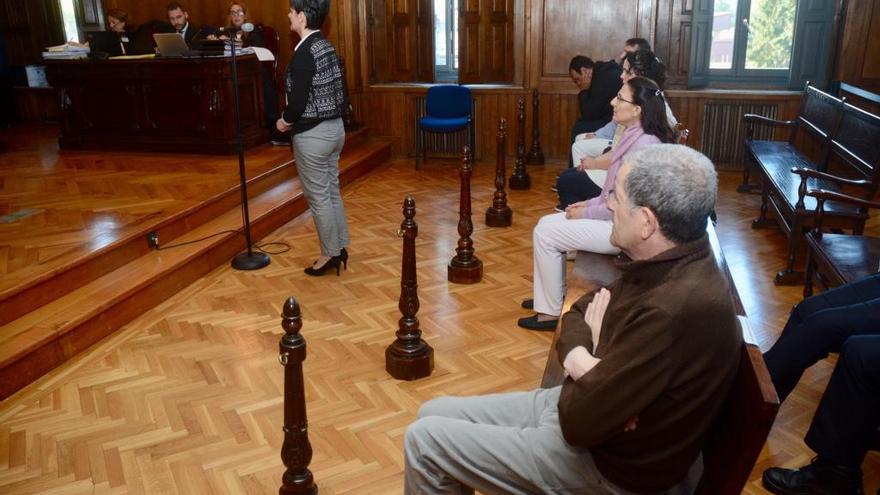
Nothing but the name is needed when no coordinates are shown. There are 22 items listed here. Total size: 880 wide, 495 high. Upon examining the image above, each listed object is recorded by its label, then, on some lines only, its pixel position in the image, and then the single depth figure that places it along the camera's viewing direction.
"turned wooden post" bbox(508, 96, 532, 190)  6.93
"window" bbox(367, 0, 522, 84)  8.10
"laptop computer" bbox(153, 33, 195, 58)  6.41
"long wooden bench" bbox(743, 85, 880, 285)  4.31
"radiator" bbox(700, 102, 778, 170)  7.52
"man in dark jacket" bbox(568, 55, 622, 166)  6.30
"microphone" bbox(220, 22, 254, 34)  4.26
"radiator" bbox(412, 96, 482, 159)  8.41
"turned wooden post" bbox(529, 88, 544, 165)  8.02
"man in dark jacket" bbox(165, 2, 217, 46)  7.89
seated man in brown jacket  1.52
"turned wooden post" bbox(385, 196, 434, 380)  3.29
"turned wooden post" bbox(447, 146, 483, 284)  4.47
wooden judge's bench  6.68
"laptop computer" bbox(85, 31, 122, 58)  7.00
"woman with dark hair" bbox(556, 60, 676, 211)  4.54
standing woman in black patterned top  4.07
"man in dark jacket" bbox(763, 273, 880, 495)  2.31
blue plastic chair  7.64
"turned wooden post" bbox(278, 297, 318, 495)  2.20
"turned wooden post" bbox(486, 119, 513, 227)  5.58
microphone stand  4.68
